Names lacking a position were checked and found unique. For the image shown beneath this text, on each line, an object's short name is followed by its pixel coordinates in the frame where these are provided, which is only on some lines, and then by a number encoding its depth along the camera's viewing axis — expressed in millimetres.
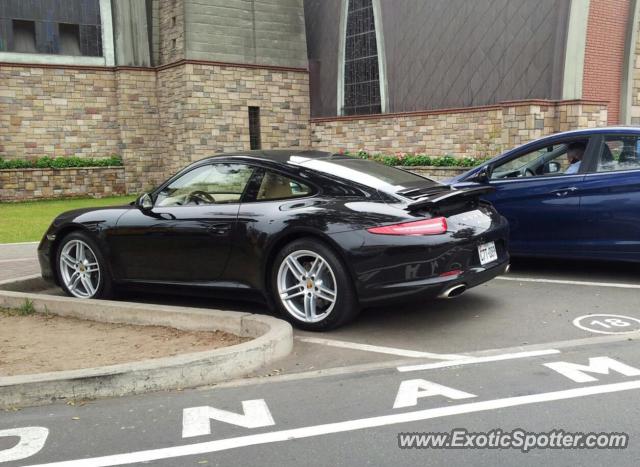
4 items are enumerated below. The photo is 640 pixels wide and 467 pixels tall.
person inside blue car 7527
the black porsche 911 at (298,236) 5348
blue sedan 7117
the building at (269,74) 19562
